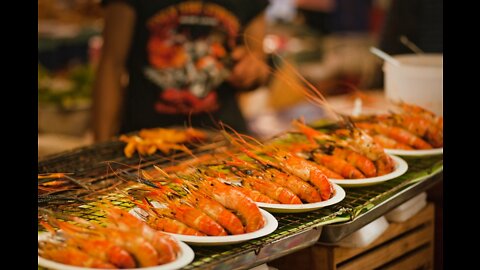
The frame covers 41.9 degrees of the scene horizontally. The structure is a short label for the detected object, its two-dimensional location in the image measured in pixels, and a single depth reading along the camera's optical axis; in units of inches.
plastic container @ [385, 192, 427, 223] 110.5
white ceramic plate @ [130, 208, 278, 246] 74.9
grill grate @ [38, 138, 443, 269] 76.3
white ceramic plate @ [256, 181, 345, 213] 87.7
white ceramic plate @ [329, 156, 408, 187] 100.8
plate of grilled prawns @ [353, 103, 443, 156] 123.3
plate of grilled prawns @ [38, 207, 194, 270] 68.3
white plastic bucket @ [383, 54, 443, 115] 136.3
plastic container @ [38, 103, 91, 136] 218.8
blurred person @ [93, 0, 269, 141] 181.3
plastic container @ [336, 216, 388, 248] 95.7
